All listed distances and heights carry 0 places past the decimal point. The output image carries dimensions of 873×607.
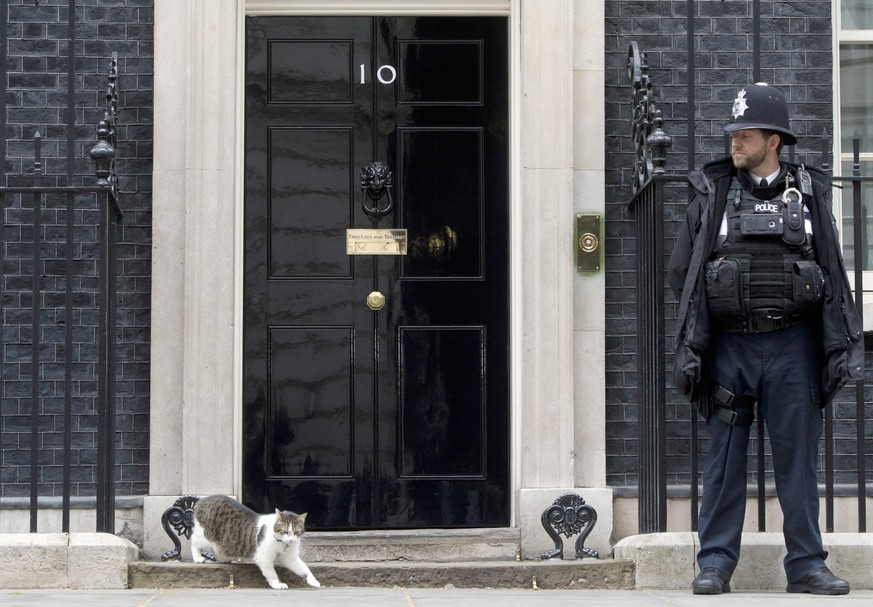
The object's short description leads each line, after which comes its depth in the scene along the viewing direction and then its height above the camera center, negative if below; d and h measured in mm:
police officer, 12805 +36
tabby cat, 13711 -897
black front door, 15648 +326
